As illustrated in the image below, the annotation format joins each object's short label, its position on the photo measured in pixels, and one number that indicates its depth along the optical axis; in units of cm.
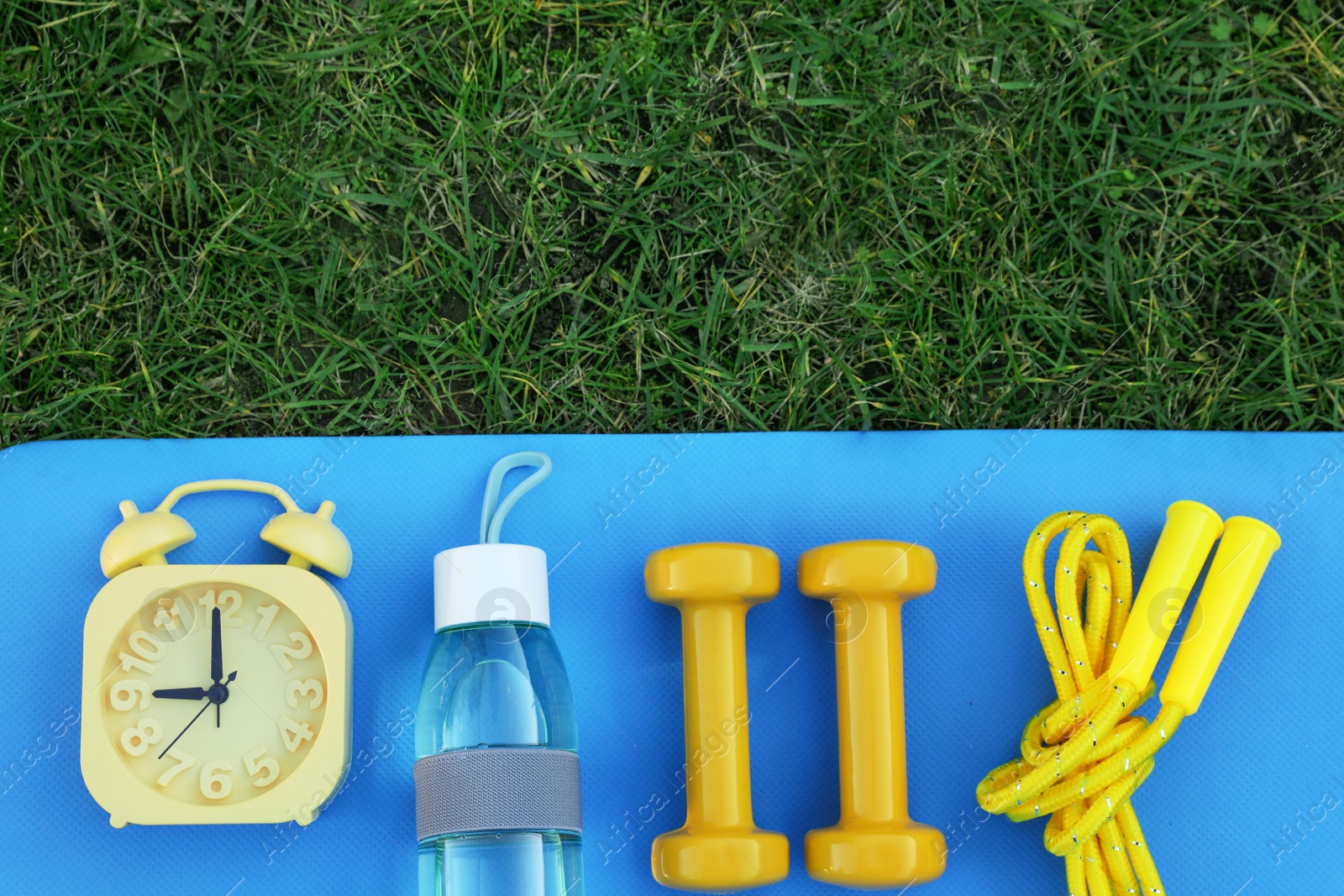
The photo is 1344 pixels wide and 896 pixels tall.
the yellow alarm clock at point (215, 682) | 88
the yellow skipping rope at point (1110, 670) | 82
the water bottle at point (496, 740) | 83
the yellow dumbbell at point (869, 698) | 84
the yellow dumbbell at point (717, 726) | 82
